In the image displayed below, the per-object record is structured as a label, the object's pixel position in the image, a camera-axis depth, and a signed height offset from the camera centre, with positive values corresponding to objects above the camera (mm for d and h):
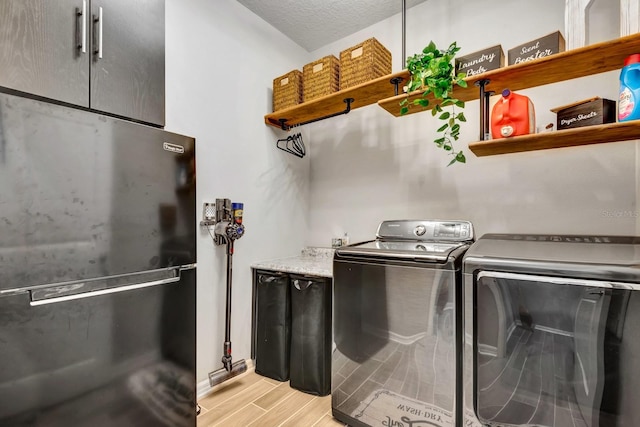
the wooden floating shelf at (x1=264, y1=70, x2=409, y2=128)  2051 +888
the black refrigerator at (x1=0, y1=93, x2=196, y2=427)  1064 -230
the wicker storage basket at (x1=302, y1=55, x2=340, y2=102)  2291 +1091
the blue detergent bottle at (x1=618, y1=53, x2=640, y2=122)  1327 +571
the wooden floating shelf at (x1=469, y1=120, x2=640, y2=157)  1411 +416
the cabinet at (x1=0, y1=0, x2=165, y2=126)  1145 +722
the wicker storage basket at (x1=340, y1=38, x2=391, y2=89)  2092 +1109
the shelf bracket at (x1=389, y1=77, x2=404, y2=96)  1980 +910
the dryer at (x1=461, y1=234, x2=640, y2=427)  1107 -492
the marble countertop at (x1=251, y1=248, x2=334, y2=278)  2141 -390
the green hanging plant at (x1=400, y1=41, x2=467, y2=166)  1683 +795
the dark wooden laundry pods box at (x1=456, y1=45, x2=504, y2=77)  1772 +951
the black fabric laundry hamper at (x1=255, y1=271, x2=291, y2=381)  2256 -848
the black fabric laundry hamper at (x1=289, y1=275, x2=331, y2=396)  2084 -868
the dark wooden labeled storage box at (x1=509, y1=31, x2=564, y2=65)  1618 +939
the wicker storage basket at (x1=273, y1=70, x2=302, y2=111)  2473 +1070
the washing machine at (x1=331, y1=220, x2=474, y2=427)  1465 -638
